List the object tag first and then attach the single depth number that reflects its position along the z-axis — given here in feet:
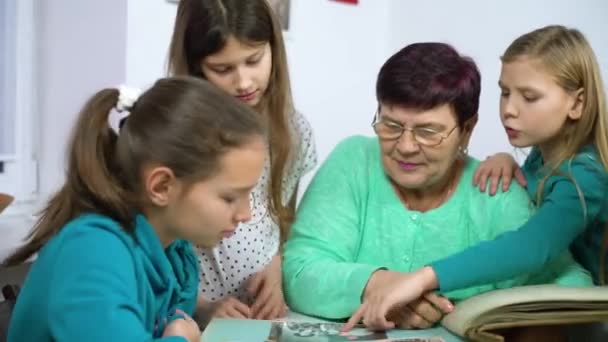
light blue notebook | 6.53
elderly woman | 7.13
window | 9.28
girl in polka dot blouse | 7.45
